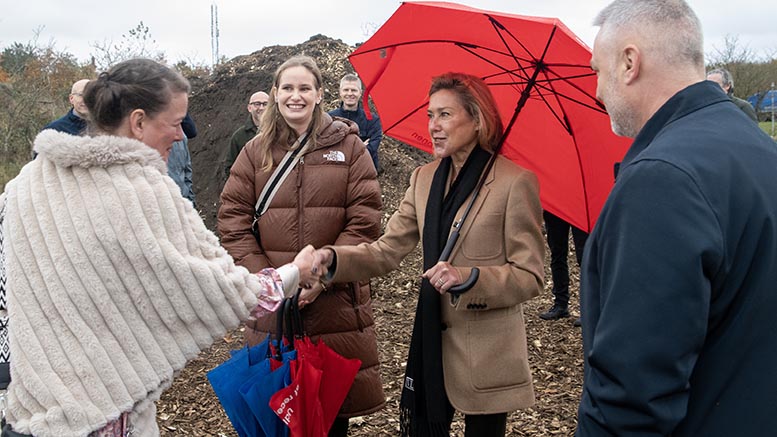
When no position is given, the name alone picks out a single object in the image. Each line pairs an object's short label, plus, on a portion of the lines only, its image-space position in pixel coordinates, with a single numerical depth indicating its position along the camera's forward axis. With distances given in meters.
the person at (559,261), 6.86
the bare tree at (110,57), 13.89
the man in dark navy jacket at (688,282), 1.50
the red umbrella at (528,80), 2.95
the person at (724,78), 6.86
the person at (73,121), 4.99
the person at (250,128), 7.49
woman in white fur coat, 2.06
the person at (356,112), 8.37
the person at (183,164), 6.41
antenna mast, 20.93
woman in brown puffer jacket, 3.67
